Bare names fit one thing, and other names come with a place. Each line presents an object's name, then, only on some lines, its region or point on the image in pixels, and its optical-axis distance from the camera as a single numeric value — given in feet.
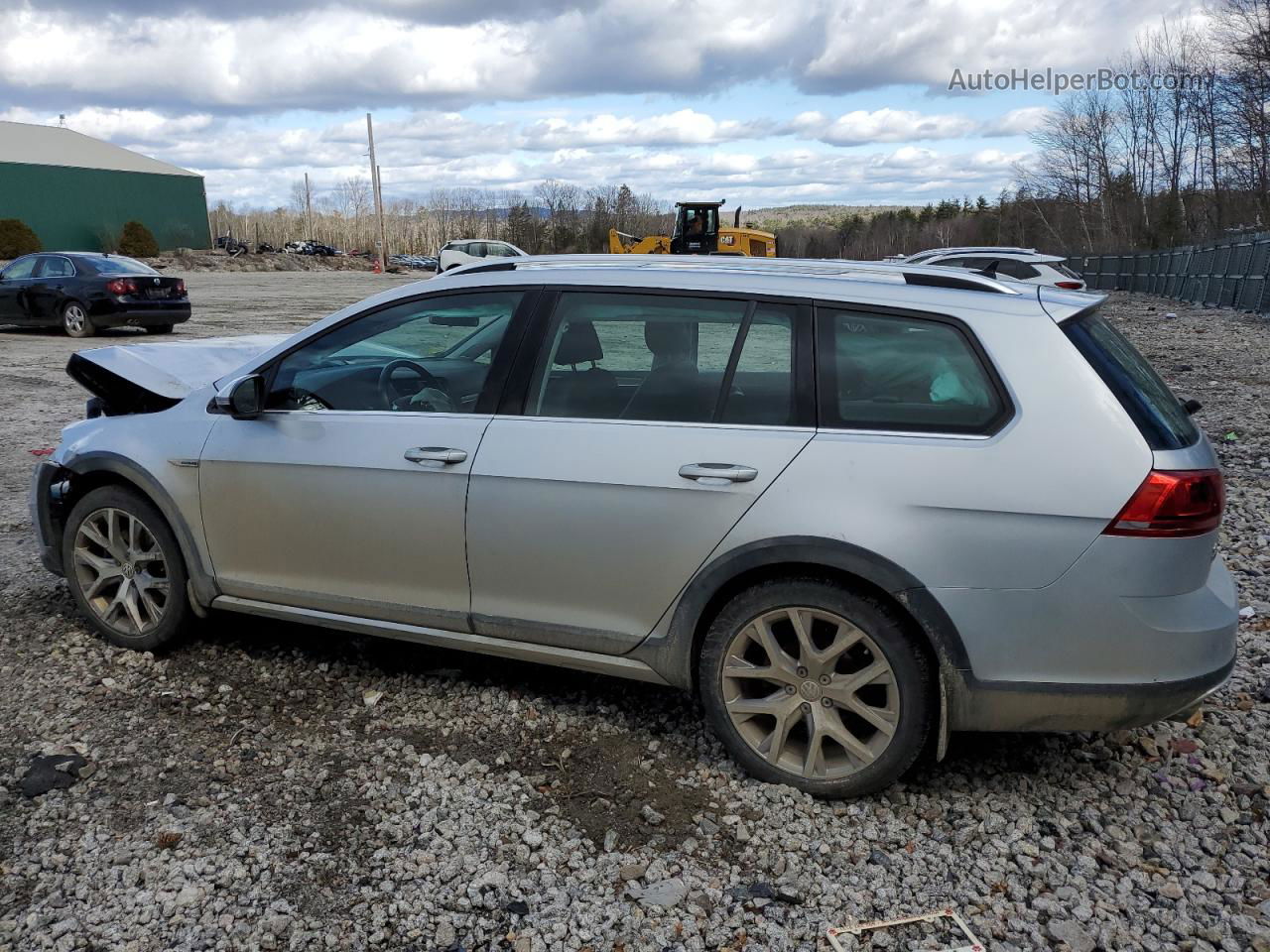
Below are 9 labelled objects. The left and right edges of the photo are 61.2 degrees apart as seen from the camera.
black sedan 60.54
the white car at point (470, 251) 118.83
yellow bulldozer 116.78
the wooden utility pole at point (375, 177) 209.93
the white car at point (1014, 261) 52.70
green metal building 192.34
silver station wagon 10.07
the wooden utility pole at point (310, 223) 279.90
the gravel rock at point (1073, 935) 9.15
